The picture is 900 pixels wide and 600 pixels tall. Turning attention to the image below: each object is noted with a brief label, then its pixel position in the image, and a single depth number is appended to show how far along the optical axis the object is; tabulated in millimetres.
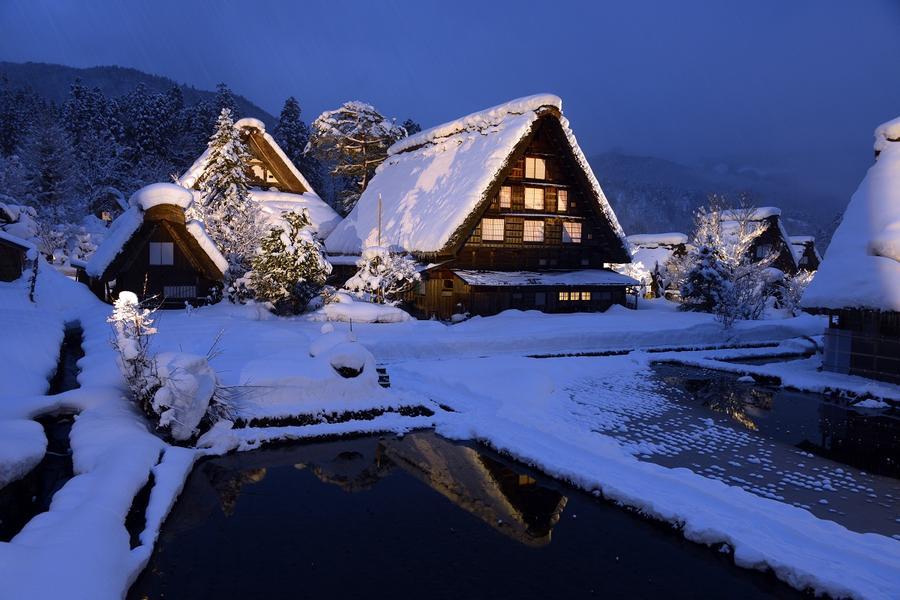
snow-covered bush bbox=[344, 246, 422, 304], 24875
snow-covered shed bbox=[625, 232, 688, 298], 46225
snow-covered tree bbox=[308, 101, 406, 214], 44812
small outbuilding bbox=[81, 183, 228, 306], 23375
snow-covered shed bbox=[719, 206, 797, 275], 42469
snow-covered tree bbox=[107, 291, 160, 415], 9844
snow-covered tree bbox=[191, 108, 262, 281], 27703
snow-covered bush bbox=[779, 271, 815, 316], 33375
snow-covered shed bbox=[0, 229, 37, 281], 25992
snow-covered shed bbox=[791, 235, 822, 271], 49062
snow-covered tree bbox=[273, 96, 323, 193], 56781
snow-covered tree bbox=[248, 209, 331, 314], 22297
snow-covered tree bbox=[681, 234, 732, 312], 29031
